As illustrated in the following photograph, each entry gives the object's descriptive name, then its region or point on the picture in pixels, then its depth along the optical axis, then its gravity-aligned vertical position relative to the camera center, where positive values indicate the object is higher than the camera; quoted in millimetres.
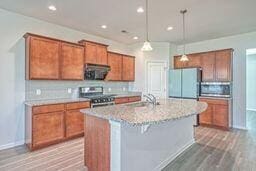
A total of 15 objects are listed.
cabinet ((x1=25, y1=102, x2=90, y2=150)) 3514 -845
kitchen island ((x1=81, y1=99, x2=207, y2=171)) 2051 -692
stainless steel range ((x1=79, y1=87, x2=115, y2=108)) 4664 -320
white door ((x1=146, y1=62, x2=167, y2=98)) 6508 +261
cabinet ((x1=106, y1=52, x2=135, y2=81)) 5719 +619
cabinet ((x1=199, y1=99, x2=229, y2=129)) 5168 -891
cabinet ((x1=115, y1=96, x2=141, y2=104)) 5392 -469
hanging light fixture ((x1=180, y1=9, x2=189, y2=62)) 3708 +1559
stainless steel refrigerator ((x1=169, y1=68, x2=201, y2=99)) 5637 +73
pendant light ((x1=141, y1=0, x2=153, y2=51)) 3066 +664
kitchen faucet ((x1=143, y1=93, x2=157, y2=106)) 3303 -287
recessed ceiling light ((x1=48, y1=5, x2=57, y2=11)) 3474 +1552
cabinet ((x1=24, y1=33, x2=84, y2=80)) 3739 +600
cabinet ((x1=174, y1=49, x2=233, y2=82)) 5332 +689
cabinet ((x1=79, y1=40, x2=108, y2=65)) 4816 +922
